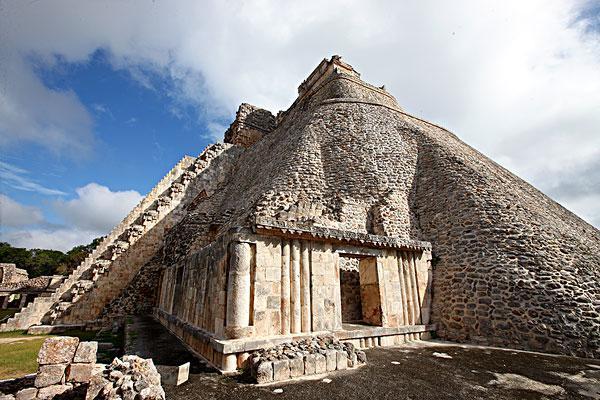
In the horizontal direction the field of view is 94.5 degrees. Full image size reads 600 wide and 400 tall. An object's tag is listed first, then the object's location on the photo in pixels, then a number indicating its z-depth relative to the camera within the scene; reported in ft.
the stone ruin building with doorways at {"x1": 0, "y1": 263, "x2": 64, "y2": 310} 71.26
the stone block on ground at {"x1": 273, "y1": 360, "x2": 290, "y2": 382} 14.97
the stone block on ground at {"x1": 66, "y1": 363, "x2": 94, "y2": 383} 12.09
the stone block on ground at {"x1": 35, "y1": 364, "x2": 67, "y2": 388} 11.61
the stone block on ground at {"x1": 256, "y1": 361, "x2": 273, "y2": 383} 14.46
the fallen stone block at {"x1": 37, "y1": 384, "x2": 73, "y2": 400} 11.51
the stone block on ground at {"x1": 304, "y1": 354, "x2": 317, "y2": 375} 15.83
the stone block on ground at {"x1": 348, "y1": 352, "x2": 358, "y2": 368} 17.24
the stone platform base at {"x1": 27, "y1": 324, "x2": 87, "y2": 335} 35.63
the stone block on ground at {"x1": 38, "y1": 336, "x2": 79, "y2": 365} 11.84
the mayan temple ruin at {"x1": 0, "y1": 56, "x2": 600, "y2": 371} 19.58
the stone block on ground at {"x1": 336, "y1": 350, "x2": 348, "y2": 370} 16.85
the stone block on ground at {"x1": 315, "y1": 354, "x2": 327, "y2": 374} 16.12
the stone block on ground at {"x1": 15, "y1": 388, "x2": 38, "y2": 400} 11.38
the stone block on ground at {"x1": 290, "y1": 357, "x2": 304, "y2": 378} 15.39
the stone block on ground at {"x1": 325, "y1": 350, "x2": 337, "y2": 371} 16.49
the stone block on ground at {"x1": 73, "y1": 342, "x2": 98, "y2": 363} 12.36
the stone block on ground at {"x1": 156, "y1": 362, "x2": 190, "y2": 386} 14.43
